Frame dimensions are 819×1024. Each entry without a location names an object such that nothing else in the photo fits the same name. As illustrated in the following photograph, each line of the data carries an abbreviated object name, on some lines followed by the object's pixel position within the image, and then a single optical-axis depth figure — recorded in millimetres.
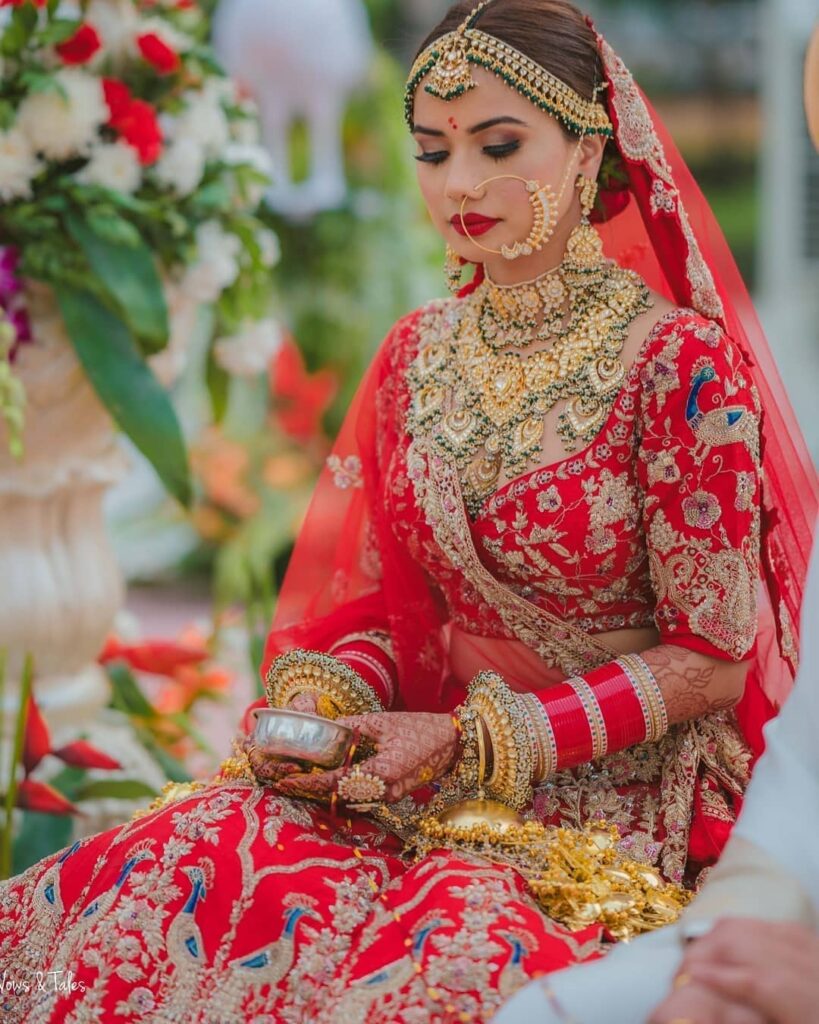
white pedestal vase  2393
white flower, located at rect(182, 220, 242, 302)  2422
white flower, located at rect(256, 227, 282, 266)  2590
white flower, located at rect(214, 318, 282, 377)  2611
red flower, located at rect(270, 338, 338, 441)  4438
